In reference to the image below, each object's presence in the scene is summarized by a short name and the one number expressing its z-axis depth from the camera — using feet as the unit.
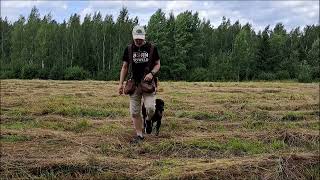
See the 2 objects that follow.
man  18.16
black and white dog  19.95
